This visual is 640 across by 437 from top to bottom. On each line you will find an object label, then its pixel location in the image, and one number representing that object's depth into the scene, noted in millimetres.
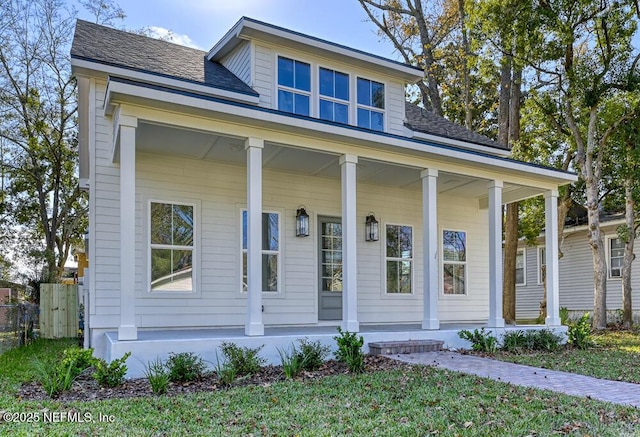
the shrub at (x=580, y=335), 9336
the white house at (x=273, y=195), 7125
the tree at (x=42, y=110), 17219
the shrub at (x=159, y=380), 5359
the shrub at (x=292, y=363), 6241
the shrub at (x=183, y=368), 5926
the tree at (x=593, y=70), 12562
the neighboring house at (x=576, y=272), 16984
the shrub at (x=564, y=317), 11288
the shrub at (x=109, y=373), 5699
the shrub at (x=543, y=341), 8969
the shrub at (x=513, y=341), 8805
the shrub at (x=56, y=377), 5221
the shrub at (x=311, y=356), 6695
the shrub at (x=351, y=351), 6590
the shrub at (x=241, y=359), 6336
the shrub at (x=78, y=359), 5645
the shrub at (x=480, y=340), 8617
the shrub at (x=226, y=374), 5832
